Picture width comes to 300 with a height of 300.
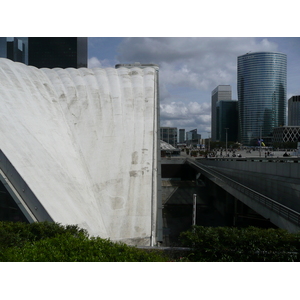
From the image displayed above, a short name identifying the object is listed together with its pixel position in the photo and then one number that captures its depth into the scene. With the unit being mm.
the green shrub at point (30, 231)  6918
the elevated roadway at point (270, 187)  11516
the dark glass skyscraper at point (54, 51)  105000
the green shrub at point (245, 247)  7175
